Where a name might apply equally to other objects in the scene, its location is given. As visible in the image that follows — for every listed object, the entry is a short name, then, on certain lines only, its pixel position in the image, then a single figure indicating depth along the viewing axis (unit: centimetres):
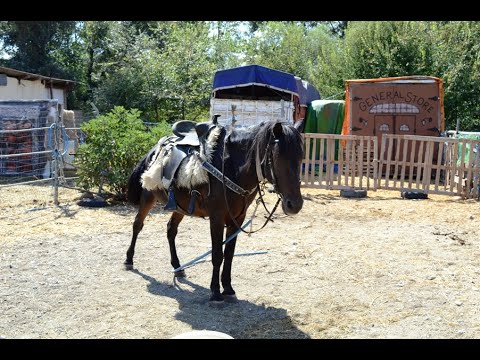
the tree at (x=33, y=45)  2453
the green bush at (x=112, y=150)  991
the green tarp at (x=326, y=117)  1667
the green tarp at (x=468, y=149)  1177
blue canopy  1426
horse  414
